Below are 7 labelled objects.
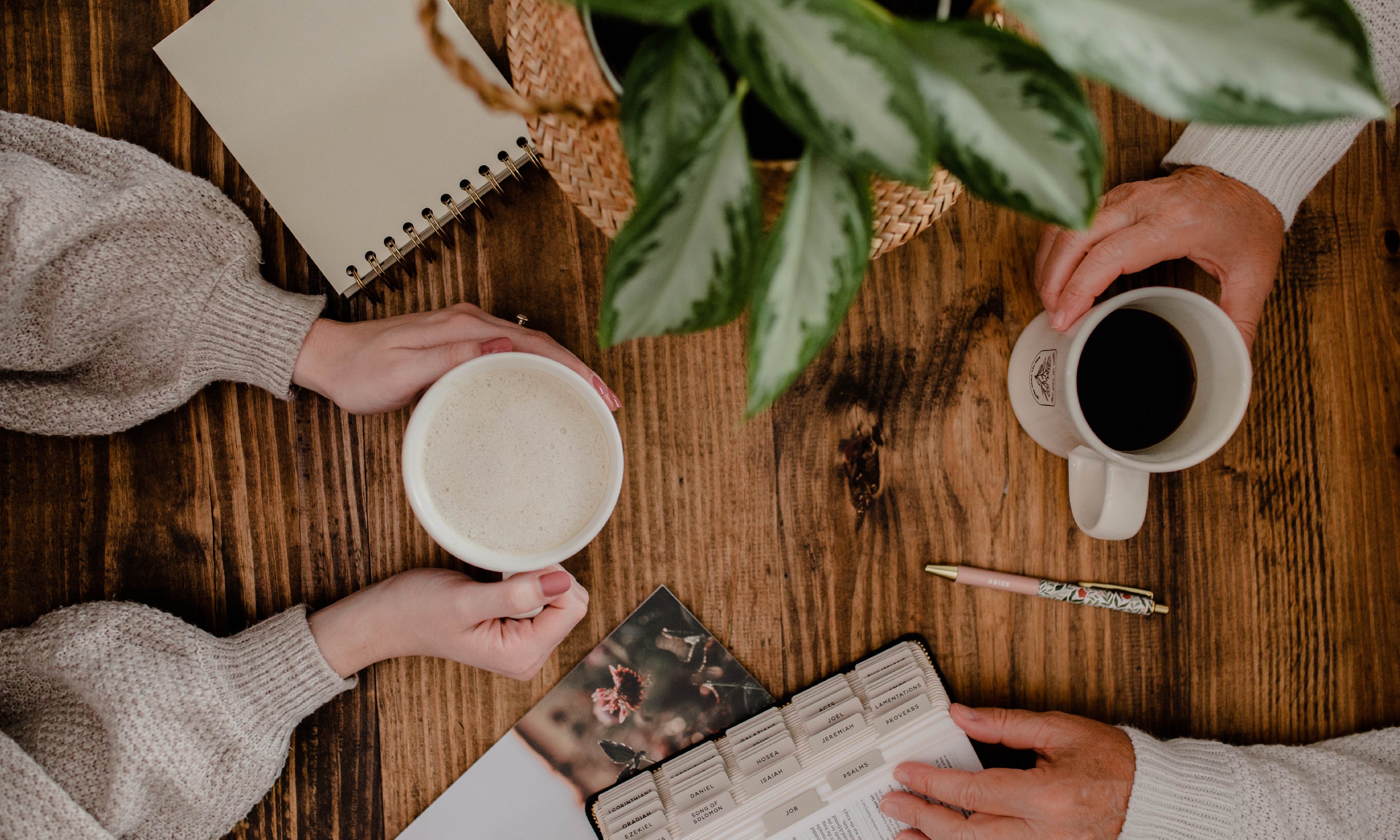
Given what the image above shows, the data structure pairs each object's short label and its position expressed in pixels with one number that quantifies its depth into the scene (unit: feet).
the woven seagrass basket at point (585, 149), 1.37
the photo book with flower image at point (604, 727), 2.78
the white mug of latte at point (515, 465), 2.15
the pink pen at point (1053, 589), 2.80
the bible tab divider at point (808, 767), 2.63
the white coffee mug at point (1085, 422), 2.22
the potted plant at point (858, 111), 0.97
